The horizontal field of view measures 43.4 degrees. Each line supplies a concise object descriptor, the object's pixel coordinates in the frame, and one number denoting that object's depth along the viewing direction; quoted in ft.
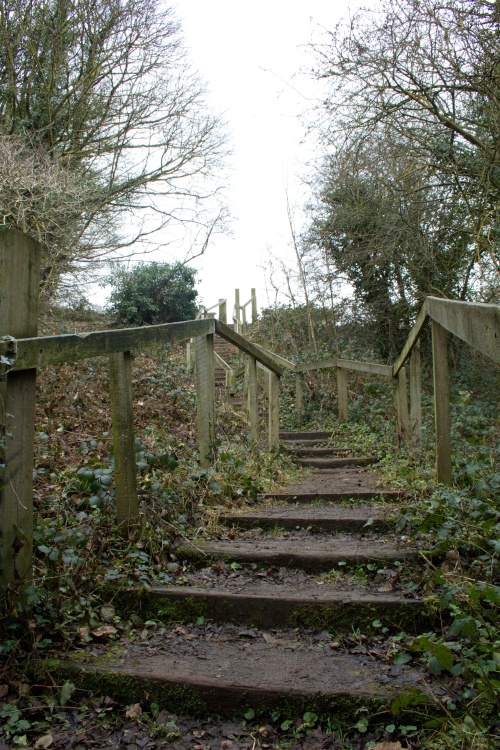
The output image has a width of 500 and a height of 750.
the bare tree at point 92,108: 37.76
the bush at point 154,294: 60.85
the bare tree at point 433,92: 19.94
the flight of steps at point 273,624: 6.68
